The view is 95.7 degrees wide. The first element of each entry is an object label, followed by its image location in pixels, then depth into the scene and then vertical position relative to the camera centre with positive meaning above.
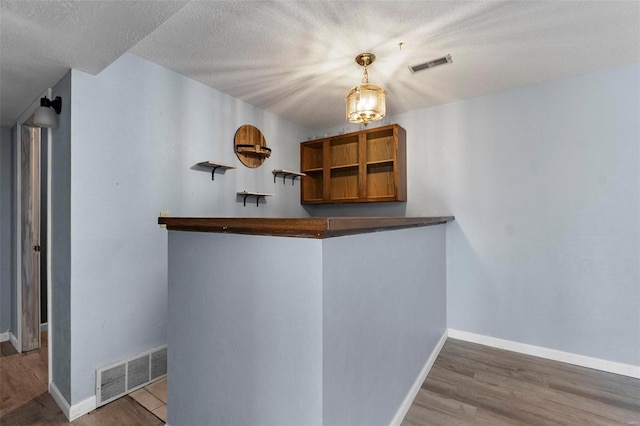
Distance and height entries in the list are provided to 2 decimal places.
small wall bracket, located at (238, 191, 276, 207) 2.80 +0.20
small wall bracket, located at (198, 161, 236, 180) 2.35 +0.43
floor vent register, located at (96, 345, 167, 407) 1.80 -1.05
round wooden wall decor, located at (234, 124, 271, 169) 2.77 +0.67
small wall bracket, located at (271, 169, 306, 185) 3.16 +0.47
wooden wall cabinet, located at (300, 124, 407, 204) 3.02 +0.54
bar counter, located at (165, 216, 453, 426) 0.98 -0.42
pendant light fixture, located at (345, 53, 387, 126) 1.83 +0.71
